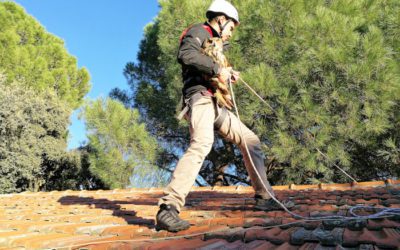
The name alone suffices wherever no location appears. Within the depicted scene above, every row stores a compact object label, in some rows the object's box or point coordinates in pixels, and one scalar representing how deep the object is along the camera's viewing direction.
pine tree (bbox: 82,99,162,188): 9.34
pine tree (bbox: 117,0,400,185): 7.05
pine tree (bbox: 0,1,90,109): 14.73
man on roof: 2.02
